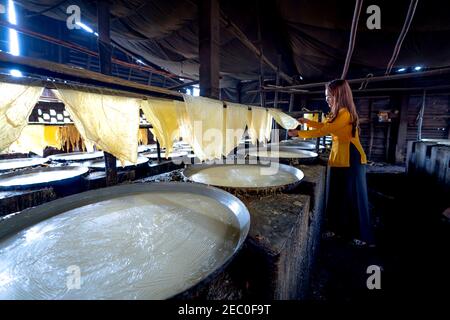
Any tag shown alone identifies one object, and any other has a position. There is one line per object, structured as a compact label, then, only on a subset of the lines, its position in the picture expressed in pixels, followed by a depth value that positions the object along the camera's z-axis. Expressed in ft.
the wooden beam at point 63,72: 3.57
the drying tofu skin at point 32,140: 11.44
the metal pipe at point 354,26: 6.46
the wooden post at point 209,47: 11.66
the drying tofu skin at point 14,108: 3.90
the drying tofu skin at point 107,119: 5.09
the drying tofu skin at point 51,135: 12.54
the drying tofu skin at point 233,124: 9.69
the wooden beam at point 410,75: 9.69
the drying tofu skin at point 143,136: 22.54
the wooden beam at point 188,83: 15.77
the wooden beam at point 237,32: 13.22
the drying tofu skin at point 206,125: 7.57
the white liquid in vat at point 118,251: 3.07
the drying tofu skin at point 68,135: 13.73
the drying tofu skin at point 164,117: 6.99
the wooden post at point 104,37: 12.67
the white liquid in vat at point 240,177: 8.64
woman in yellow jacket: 11.94
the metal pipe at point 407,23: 6.81
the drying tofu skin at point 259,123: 12.55
